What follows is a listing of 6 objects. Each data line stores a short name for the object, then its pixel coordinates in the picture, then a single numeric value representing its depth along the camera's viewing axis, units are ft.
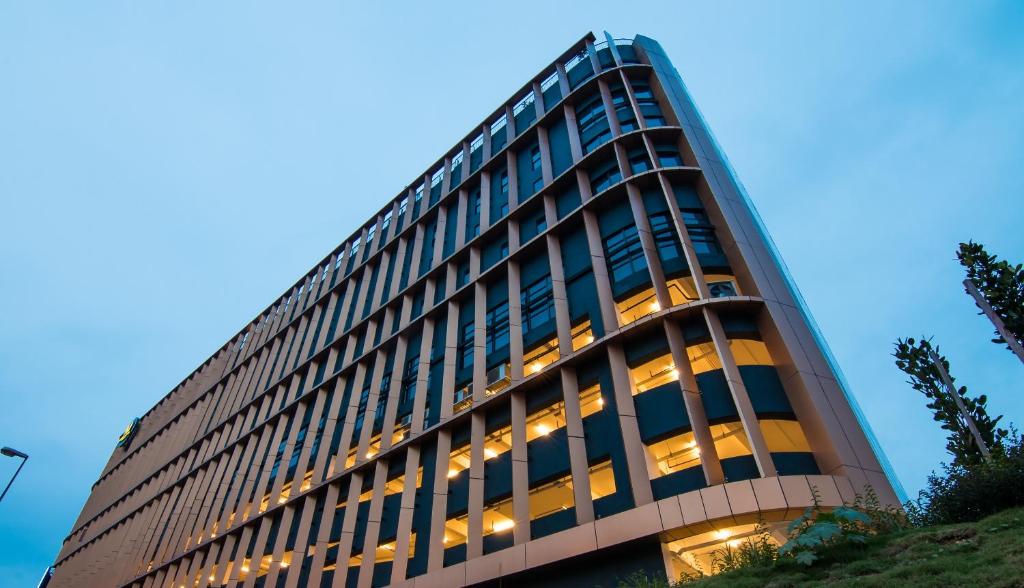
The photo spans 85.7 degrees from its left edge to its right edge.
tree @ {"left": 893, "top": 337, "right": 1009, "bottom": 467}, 97.14
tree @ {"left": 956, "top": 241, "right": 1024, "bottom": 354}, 85.92
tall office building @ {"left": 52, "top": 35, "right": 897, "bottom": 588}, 65.57
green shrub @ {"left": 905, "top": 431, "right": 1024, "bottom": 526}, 43.11
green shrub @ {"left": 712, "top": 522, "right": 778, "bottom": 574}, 47.24
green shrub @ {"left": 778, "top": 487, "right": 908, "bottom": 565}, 41.16
